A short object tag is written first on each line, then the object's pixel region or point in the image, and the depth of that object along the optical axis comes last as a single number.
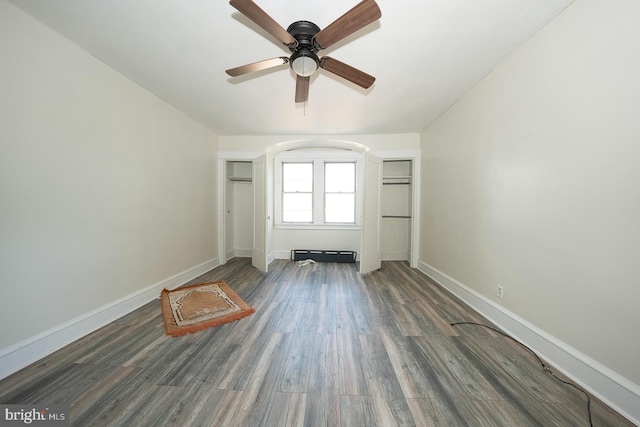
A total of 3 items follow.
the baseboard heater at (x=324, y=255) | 4.24
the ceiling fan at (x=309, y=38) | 1.23
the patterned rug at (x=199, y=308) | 1.98
